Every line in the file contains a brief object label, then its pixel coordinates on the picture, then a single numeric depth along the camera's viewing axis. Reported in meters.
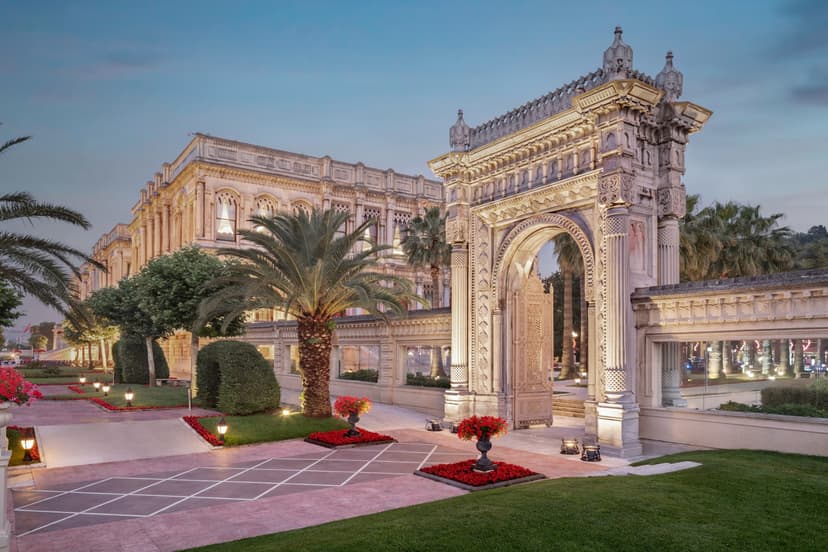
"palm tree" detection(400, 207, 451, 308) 34.22
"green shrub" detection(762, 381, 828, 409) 12.62
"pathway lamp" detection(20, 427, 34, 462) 13.96
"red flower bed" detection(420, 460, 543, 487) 11.80
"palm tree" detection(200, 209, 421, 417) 18.86
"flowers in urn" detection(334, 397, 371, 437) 17.19
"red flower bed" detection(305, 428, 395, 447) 16.54
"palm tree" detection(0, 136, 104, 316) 13.41
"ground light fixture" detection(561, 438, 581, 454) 15.01
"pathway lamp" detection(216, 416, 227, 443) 16.66
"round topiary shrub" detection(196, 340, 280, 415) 20.48
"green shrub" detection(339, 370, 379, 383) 27.34
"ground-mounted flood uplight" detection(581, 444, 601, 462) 14.08
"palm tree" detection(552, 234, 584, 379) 33.62
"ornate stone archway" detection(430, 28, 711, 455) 15.12
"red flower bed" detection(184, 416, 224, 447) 16.77
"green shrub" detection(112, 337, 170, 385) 35.19
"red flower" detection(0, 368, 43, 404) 8.07
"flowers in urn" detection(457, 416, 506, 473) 12.43
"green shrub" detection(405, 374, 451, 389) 23.39
